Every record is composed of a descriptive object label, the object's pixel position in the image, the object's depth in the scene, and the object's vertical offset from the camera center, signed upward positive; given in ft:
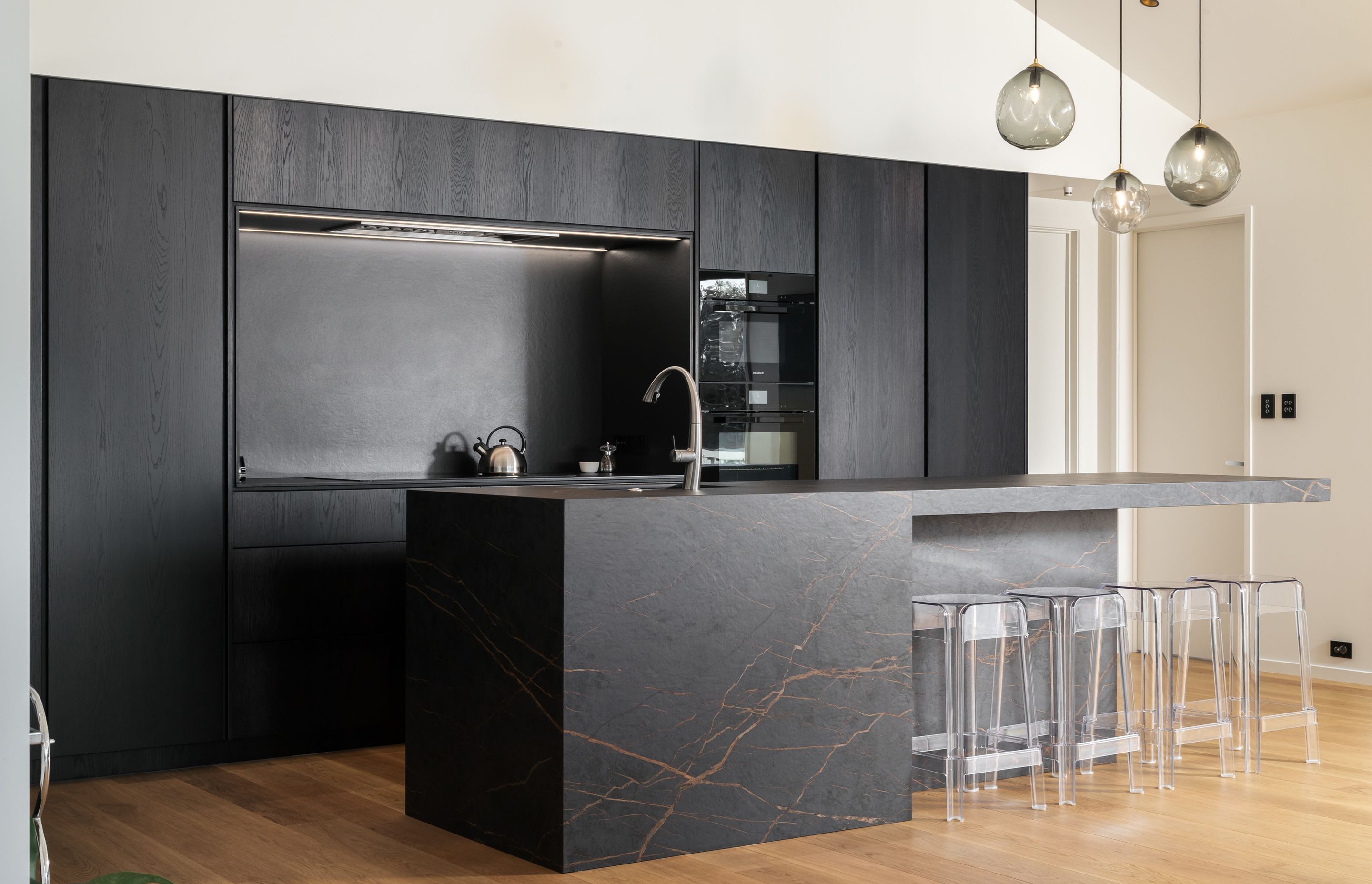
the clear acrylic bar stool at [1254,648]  14.40 -2.26
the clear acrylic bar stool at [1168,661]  13.78 -2.32
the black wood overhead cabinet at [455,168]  14.82 +3.33
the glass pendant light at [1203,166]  13.19 +2.79
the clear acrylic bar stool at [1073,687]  13.12 -2.46
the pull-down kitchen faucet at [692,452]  11.80 -0.07
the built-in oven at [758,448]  18.10 -0.05
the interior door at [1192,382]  21.76 +1.06
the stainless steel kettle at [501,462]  17.07 -0.23
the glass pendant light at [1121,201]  14.12 +2.61
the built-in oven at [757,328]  17.90 +1.60
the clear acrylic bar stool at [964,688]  12.48 -2.37
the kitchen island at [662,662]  10.57 -1.85
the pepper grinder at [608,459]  17.94 -0.20
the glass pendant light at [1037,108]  12.60 +3.23
